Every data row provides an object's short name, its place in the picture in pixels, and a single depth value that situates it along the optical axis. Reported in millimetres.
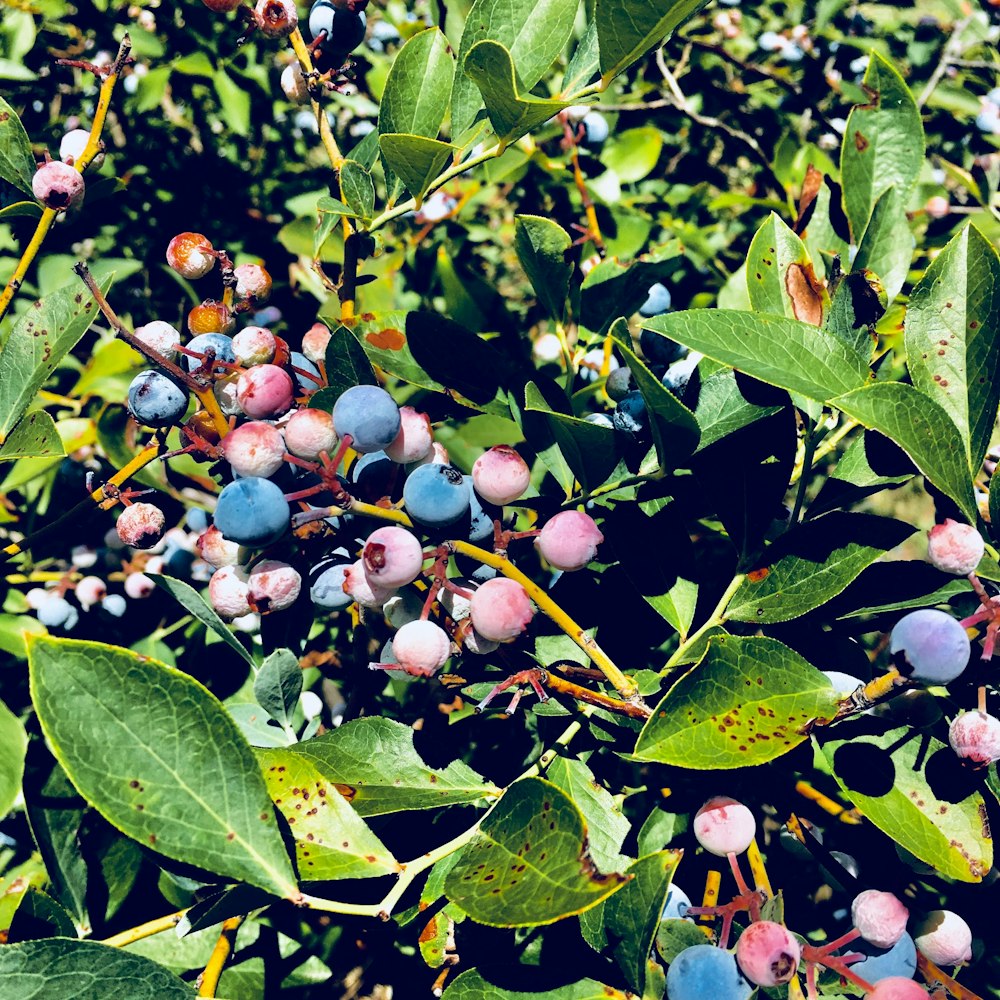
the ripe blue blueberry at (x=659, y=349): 306
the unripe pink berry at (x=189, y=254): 241
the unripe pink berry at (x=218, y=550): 235
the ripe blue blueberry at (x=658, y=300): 368
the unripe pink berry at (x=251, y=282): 258
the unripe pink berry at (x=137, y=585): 376
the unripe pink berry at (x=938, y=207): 443
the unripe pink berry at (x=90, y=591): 365
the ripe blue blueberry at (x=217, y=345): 228
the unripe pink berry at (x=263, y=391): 214
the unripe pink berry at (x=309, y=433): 207
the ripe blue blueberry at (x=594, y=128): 435
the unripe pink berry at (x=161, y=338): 234
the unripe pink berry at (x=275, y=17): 240
